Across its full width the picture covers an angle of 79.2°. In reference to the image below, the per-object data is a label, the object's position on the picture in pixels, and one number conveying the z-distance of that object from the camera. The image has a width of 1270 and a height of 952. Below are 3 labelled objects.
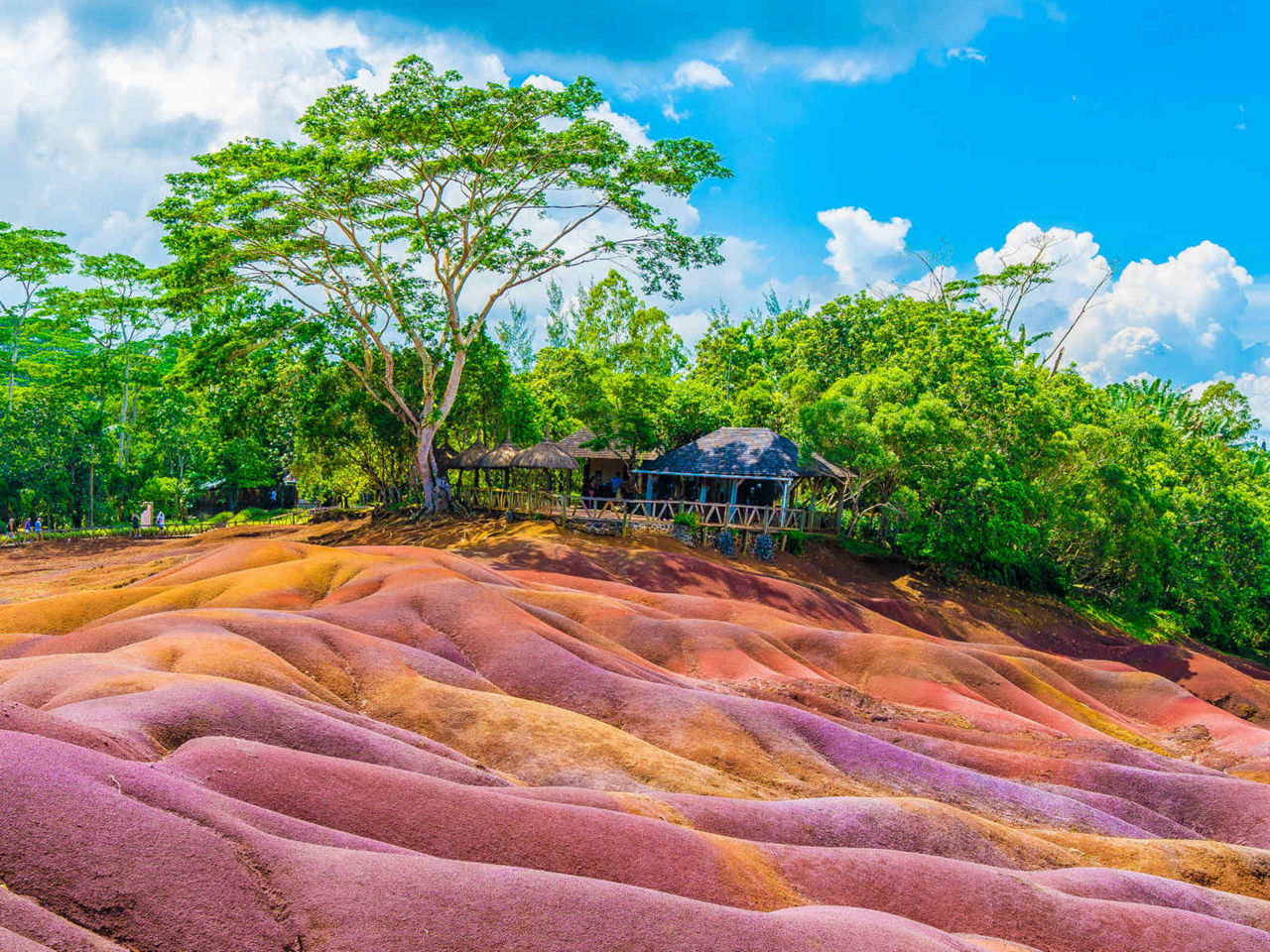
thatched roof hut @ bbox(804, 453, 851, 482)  35.50
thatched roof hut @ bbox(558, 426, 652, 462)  40.25
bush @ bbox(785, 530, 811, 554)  35.81
